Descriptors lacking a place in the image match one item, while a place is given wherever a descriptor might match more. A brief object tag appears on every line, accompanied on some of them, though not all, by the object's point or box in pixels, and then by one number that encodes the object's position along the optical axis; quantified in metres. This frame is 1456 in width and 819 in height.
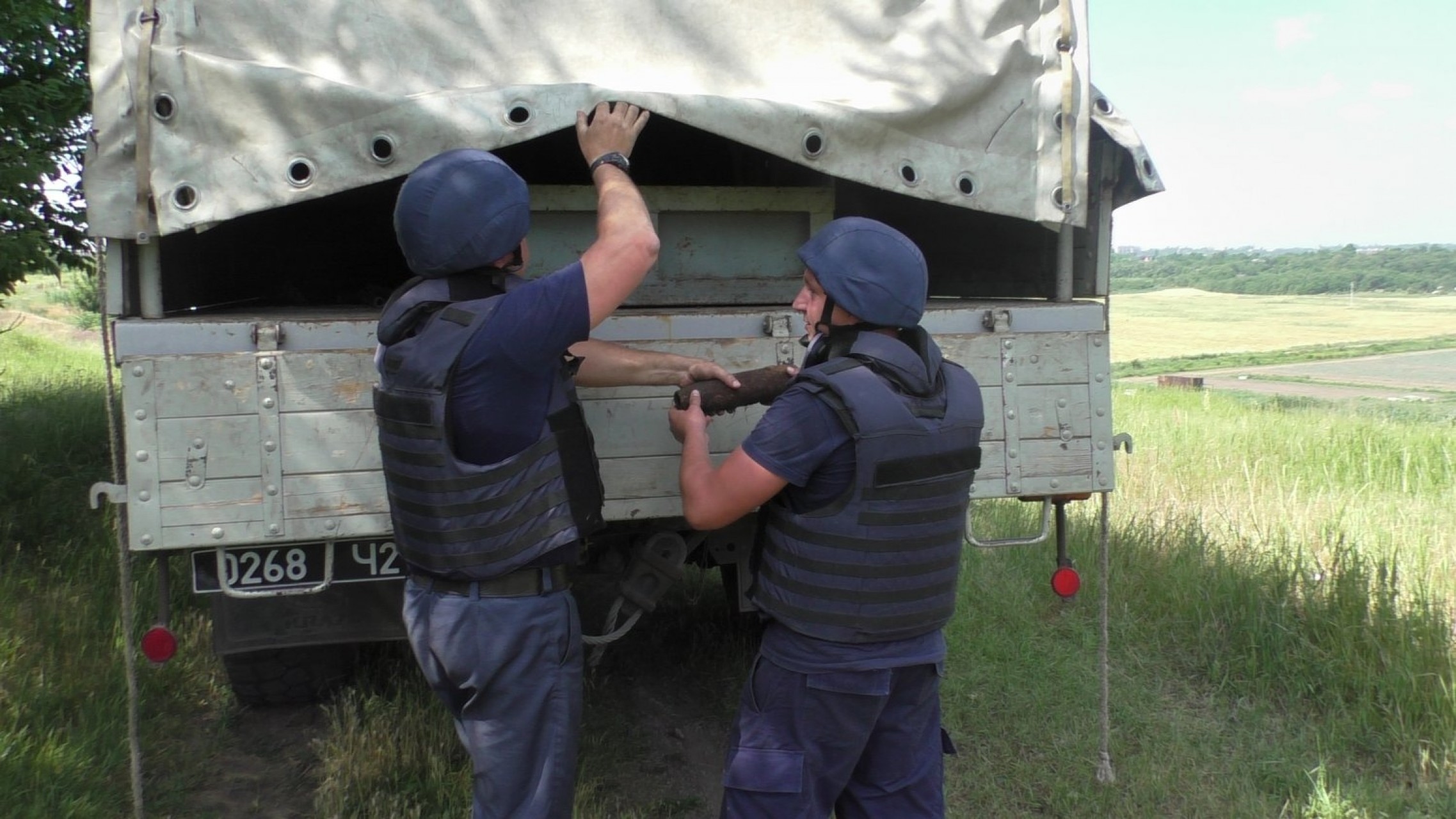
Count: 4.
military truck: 2.76
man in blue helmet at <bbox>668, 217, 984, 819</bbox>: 2.43
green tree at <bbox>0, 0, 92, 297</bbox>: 6.04
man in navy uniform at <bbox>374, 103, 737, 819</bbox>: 2.39
